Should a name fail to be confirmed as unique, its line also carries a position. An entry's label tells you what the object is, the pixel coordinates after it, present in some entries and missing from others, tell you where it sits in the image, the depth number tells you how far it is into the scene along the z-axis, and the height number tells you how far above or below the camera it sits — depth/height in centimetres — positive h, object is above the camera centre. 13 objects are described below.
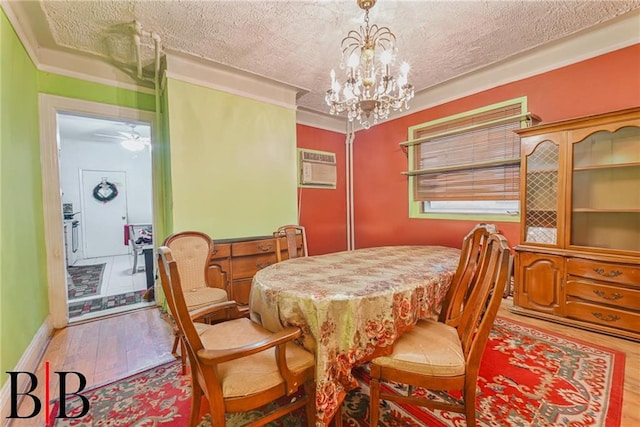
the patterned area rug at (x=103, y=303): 302 -116
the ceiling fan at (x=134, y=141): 455 +113
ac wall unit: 400 +55
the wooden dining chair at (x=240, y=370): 103 -70
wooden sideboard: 262 -57
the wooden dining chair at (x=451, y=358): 114 -72
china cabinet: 216 -21
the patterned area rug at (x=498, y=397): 142 -113
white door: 597 -10
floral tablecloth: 121 -52
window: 284 +45
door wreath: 607 +36
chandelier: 177 +79
